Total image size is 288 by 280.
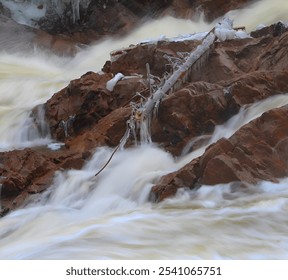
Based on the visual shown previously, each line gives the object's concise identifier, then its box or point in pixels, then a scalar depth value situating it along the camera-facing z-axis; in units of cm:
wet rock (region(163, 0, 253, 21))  3117
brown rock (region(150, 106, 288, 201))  1124
